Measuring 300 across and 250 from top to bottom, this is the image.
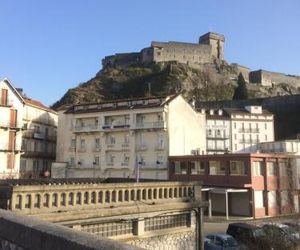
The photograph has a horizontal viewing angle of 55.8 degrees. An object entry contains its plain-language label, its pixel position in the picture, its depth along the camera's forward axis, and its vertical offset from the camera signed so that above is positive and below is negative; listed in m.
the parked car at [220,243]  16.27 -4.92
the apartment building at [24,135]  39.94 +3.43
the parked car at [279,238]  14.52 -4.18
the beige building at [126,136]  39.85 +3.17
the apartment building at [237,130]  56.17 +5.71
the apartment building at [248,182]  30.54 -2.63
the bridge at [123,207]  7.94 -1.63
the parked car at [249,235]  15.24 -4.73
